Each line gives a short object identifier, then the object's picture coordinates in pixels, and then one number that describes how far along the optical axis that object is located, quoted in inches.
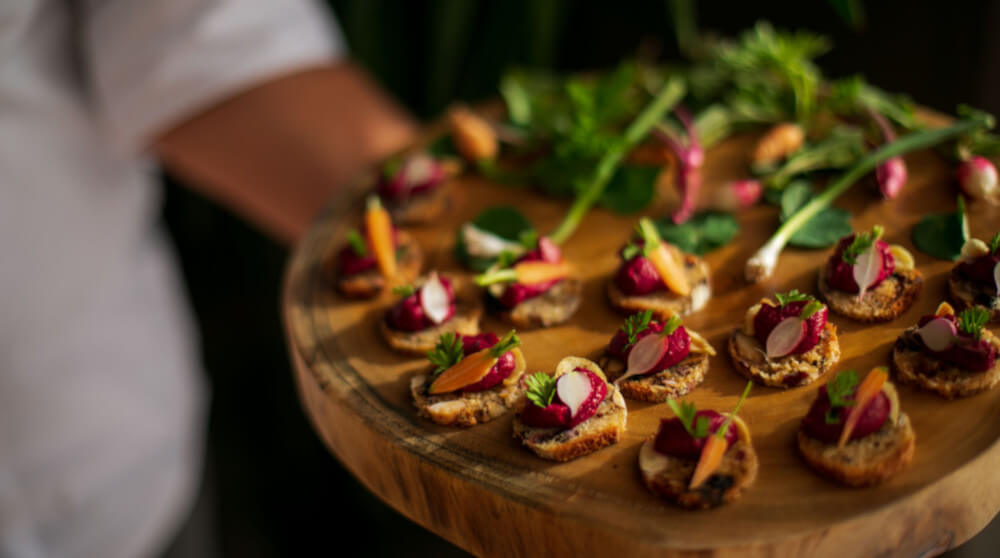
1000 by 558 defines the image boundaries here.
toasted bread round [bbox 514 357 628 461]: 22.9
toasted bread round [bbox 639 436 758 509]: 20.7
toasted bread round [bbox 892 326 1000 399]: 22.6
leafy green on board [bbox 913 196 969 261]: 27.9
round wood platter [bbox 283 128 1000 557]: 20.3
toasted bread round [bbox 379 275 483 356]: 28.1
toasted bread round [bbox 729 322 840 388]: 24.2
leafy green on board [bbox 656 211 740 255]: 31.1
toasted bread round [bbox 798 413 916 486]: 20.6
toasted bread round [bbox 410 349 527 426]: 24.8
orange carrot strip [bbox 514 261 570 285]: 28.7
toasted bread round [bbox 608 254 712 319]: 27.8
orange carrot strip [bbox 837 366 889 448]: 21.0
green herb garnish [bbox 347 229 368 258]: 31.5
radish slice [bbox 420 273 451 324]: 28.3
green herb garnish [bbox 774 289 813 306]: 24.4
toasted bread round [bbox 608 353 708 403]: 24.6
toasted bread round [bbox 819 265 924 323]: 25.7
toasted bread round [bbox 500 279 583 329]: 28.6
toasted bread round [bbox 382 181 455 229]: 35.6
